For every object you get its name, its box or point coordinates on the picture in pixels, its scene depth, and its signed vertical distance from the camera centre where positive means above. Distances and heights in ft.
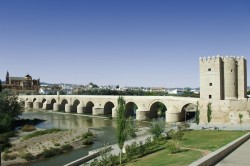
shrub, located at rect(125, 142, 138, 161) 85.48 -16.32
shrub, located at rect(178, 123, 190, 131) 126.85 -14.27
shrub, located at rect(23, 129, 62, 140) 135.59 -18.61
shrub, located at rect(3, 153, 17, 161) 97.60 -20.39
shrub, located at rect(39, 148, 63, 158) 102.27 -20.08
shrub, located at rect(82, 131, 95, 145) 122.42 -18.72
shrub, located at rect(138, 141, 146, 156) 85.87 -16.04
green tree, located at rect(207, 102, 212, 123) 139.10 -8.83
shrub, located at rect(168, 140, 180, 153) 71.13 -12.63
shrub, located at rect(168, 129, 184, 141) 94.72 -13.15
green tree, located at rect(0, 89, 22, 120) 176.97 -6.83
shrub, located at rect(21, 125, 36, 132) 163.96 -19.05
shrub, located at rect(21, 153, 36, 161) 97.84 -20.37
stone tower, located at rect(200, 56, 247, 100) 148.97 +7.54
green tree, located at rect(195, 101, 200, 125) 137.12 -10.27
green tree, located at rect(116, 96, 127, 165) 82.23 -8.75
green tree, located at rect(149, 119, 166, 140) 109.40 -12.67
